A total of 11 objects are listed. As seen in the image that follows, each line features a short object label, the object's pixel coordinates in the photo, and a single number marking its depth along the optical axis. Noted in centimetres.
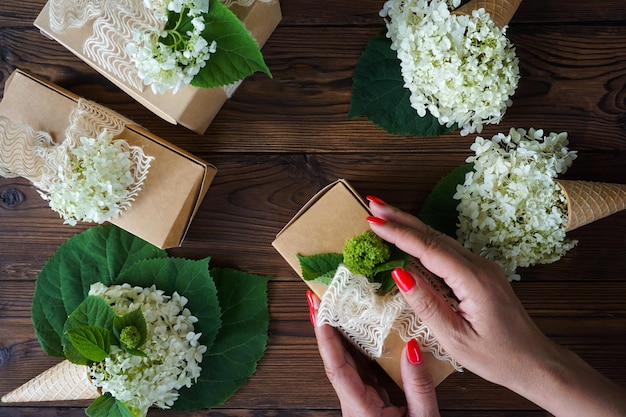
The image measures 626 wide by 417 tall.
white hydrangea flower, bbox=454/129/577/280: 63
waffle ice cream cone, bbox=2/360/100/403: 67
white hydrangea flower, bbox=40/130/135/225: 62
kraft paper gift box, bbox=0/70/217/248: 65
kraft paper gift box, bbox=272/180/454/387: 63
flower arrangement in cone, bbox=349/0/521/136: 62
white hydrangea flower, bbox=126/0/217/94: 59
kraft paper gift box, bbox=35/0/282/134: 63
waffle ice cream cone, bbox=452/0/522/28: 64
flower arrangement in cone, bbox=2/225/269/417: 64
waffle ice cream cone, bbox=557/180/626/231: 63
